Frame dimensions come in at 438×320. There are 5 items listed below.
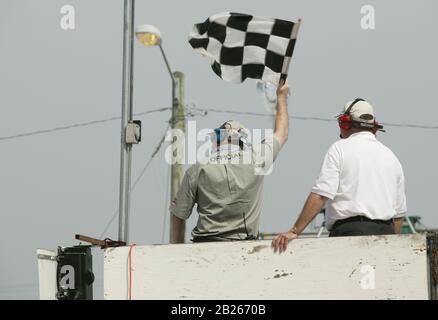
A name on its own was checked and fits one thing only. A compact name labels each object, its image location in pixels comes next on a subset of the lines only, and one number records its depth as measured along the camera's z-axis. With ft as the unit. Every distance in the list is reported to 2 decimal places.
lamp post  114.83
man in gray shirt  37.06
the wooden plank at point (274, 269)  30.50
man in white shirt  33.86
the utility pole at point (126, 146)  40.24
